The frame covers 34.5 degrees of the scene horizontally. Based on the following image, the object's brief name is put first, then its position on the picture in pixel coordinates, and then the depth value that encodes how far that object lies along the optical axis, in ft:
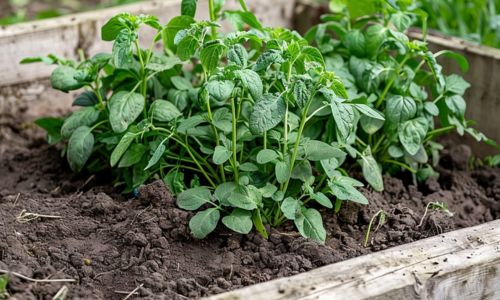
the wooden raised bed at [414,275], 6.27
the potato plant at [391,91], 8.60
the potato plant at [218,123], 7.30
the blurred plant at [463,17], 11.80
